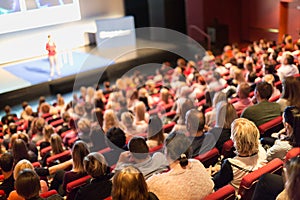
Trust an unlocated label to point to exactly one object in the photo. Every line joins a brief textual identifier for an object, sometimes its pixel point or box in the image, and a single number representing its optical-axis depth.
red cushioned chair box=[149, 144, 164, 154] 4.39
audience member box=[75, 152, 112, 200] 3.26
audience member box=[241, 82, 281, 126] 4.53
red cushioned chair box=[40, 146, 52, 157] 5.55
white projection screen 9.67
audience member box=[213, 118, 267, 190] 3.29
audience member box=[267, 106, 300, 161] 3.41
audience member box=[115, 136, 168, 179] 3.65
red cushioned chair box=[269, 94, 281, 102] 5.61
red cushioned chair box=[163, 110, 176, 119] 6.52
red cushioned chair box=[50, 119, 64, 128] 7.39
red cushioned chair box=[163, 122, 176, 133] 5.52
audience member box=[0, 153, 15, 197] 4.09
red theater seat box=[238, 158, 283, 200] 3.01
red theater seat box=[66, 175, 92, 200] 3.68
